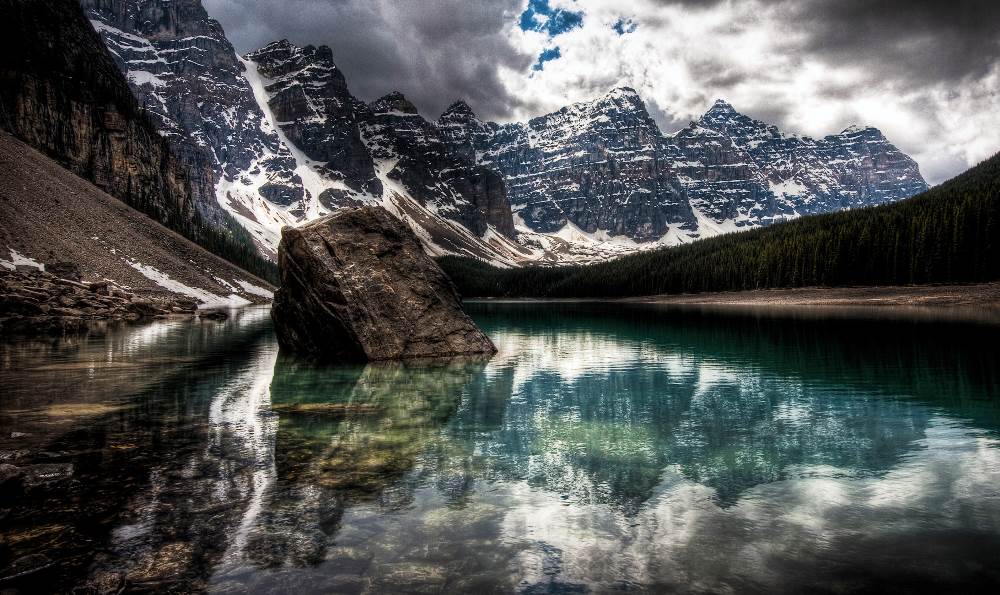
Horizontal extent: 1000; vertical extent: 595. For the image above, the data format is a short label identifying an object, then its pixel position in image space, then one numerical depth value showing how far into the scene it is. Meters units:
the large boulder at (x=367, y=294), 25.11
